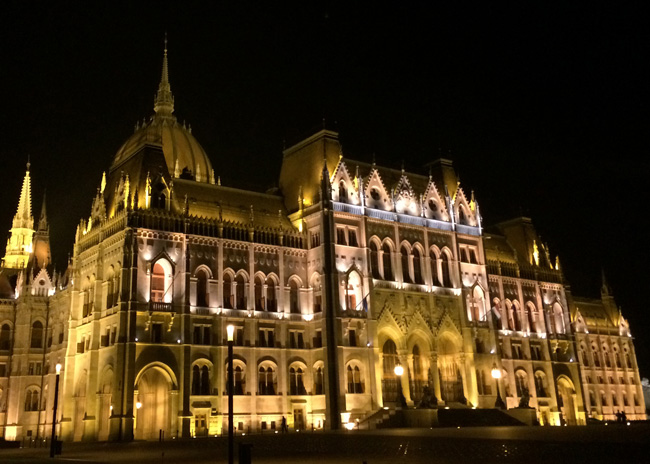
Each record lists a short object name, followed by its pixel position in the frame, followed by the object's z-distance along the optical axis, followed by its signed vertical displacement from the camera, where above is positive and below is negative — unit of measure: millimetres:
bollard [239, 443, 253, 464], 22875 -434
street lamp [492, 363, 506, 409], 64438 +2397
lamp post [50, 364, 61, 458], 35406 +719
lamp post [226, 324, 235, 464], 23627 +1971
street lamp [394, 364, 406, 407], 51625 +3287
